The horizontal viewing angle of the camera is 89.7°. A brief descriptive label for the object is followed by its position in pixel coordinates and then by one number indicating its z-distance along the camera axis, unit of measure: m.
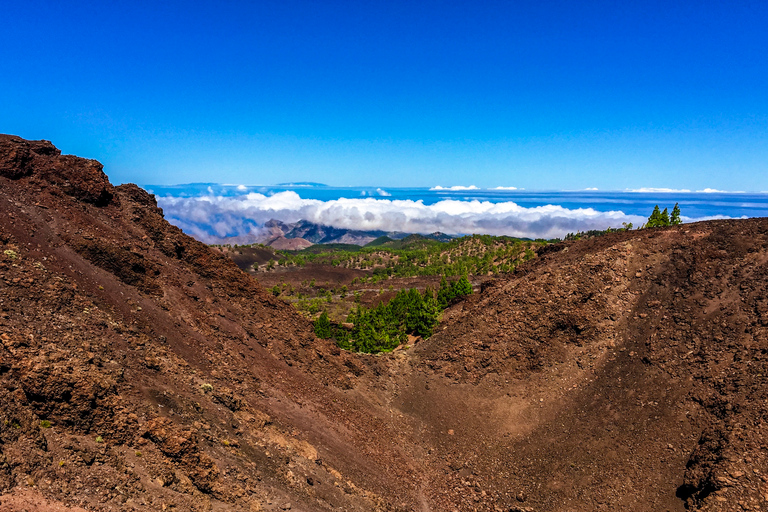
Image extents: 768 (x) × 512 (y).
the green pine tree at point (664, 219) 57.56
